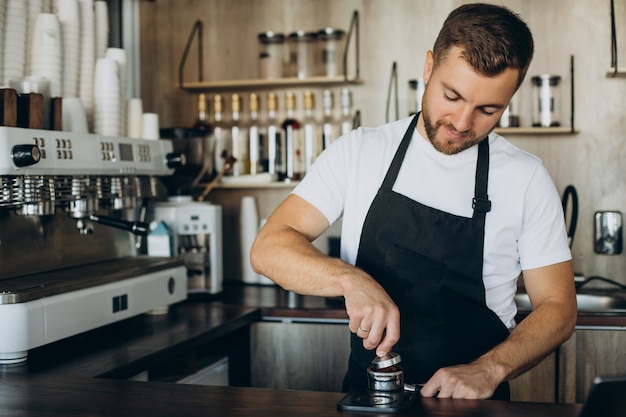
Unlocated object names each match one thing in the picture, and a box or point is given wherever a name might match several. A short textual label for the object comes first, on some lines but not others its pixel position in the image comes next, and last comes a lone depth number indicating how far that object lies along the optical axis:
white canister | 3.62
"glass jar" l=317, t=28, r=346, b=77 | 3.62
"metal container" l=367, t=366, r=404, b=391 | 1.50
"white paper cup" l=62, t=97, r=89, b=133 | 2.48
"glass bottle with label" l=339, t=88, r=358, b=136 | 3.58
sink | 3.08
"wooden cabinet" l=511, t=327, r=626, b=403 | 2.81
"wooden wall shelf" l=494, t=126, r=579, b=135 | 3.31
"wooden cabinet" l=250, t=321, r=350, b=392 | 2.92
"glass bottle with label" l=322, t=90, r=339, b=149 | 3.60
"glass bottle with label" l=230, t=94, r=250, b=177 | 3.70
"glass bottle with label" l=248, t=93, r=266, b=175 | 3.68
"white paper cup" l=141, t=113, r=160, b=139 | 2.96
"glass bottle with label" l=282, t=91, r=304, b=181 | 3.60
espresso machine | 2.06
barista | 1.78
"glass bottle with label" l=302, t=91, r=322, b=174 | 3.60
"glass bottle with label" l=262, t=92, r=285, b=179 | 3.62
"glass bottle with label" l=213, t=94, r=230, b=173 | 3.71
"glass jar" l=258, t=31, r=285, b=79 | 3.60
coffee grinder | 3.11
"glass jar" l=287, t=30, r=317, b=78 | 3.66
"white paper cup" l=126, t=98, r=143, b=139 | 2.95
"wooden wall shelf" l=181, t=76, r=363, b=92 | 3.53
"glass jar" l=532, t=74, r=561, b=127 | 3.36
